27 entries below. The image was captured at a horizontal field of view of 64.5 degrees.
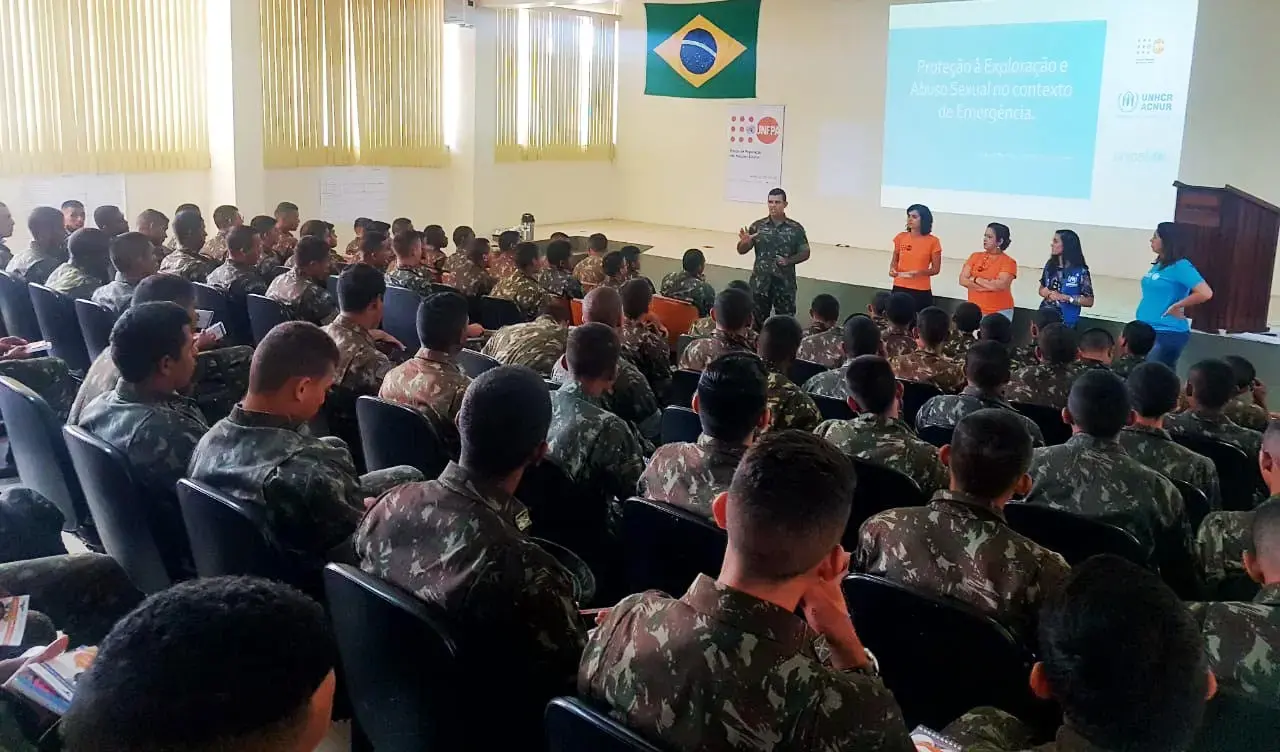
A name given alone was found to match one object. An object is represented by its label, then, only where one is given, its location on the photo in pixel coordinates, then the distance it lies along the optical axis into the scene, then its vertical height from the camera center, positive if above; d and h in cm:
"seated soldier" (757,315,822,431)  359 -75
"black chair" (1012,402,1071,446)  447 -97
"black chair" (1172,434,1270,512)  371 -98
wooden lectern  740 -33
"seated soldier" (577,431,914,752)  148 -69
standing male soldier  837 -49
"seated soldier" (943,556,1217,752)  140 -64
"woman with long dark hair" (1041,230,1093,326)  711 -57
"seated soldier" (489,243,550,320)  651 -65
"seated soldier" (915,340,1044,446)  399 -76
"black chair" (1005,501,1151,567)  259 -86
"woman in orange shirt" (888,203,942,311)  793 -47
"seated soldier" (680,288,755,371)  466 -65
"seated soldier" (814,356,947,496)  324 -77
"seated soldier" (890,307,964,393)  495 -80
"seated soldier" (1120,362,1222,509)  335 -79
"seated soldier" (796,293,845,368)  557 -81
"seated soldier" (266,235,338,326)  550 -57
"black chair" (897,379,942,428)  464 -90
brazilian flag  1071 +153
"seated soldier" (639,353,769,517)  270 -64
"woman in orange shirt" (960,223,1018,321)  743 -56
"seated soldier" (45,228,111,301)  541 -50
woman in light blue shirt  663 -61
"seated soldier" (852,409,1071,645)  216 -76
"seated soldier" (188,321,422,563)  246 -68
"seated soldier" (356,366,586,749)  188 -72
